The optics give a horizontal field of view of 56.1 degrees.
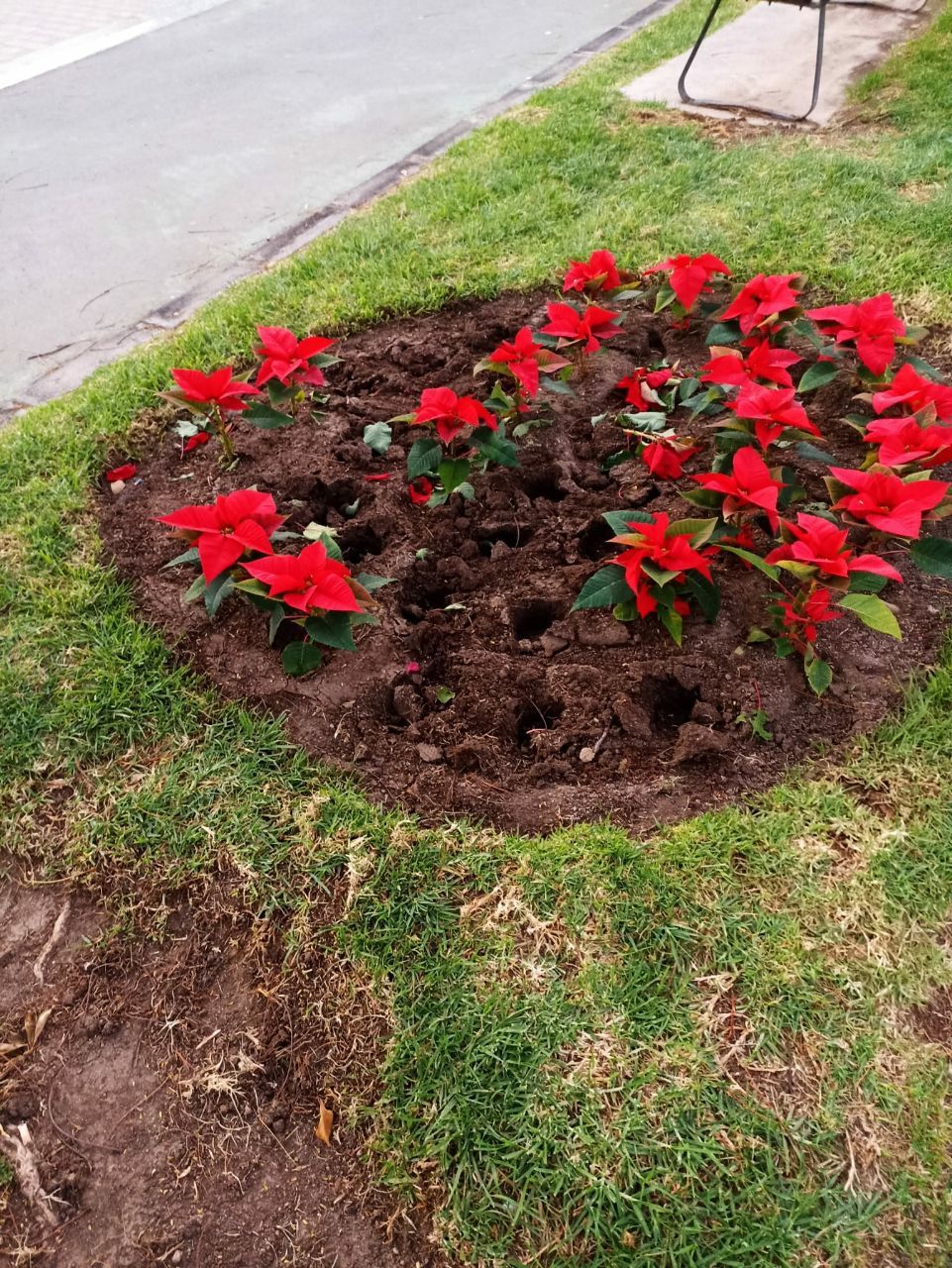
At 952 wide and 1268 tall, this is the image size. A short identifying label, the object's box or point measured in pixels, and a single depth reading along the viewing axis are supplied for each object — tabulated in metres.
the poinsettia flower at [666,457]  2.41
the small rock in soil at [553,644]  2.19
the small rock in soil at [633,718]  2.02
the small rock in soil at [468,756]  2.00
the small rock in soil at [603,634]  2.18
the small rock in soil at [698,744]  1.96
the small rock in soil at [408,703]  2.08
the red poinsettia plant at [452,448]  2.32
